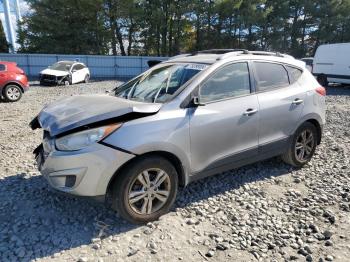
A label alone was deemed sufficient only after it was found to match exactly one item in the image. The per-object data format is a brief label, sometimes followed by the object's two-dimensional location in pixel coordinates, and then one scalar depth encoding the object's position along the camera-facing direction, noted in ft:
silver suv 10.03
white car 57.00
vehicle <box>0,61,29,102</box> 37.09
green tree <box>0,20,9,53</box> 91.15
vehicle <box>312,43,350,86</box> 50.58
